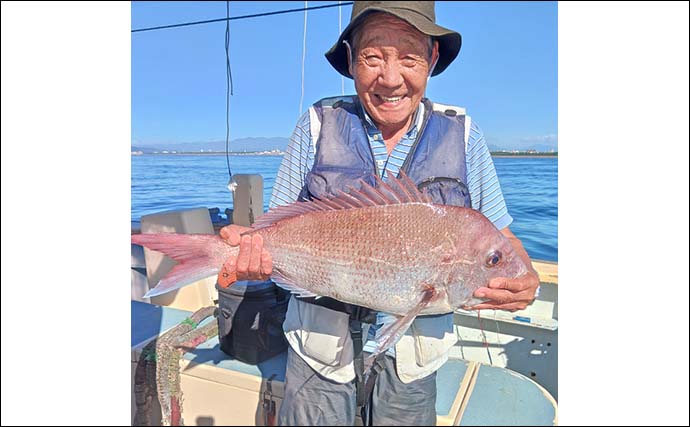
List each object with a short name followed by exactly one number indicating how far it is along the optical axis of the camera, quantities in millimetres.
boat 1478
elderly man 1116
